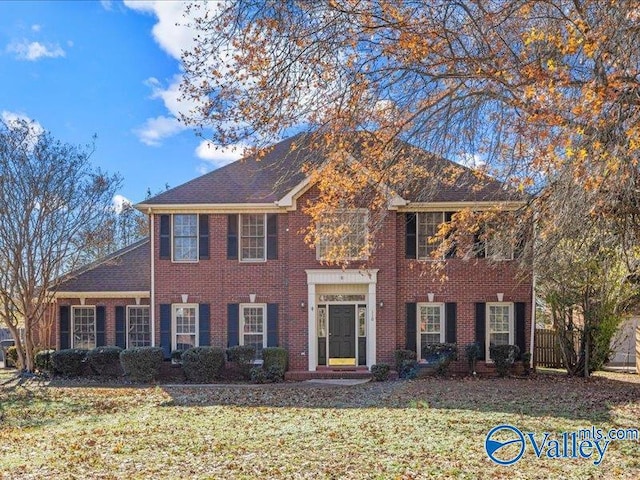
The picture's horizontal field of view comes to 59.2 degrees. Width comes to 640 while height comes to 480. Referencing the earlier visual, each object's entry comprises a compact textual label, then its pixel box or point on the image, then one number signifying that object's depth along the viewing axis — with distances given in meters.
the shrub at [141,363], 16.70
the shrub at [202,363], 16.66
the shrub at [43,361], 17.94
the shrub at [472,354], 17.16
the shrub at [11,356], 21.61
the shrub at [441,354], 16.86
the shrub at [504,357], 16.86
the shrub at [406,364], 16.78
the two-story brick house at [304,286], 17.44
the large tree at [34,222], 17.92
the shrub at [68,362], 17.47
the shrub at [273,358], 16.75
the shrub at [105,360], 17.41
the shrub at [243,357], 16.88
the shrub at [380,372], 16.45
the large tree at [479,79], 6.73
